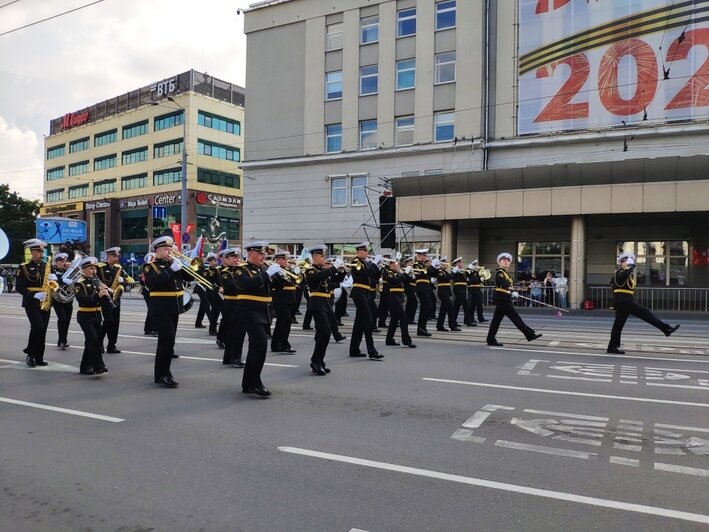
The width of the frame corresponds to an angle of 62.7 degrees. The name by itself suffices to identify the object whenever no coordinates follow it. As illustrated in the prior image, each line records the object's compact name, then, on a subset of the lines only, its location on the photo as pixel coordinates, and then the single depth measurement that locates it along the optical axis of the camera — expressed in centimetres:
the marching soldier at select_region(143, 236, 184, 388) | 776
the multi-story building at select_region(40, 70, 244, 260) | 5447
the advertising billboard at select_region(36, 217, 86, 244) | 4681
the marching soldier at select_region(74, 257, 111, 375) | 854
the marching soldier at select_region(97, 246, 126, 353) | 1058
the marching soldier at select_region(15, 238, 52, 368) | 938
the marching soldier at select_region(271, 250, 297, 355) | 1092
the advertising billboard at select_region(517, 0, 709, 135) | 2511
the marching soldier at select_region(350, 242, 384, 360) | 988
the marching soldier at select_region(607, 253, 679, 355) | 1064
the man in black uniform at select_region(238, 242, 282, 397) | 712
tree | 6028
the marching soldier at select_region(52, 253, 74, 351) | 1121
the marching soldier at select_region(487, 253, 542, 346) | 1155
